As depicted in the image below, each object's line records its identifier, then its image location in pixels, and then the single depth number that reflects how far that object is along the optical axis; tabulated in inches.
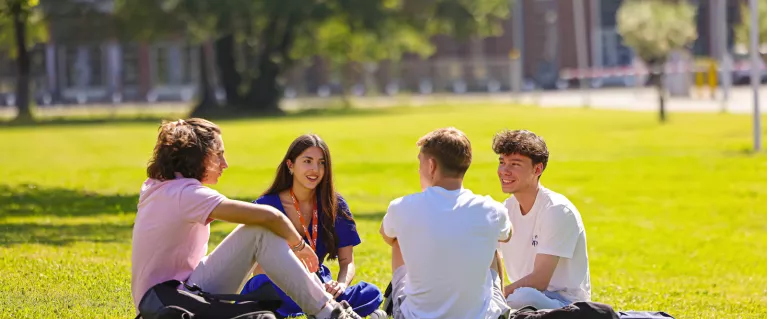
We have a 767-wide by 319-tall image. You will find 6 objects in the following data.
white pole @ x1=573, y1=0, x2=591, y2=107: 2103.1
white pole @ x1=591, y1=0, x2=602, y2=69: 3102.9
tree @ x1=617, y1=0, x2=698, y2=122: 2073.1
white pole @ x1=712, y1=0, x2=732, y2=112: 1629.7
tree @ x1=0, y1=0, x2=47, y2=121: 1919.3
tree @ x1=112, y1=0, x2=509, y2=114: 1914.4
